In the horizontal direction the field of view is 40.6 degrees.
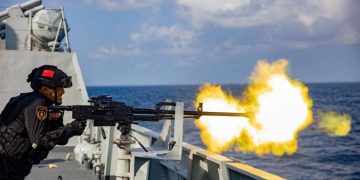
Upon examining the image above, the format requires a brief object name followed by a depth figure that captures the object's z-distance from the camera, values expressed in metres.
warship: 5.16
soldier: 4.33
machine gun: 4.68
